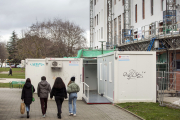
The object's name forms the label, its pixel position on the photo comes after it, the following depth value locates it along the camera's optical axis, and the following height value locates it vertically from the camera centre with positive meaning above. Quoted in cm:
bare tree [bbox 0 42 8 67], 8719 +392
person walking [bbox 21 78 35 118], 1088 -115
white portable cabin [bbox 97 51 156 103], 1471 -62
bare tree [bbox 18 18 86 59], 4769 +448
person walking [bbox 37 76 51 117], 1101 -105
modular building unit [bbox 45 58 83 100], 1691 -32
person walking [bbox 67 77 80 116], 1111 -105
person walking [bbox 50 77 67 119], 1070 -106
